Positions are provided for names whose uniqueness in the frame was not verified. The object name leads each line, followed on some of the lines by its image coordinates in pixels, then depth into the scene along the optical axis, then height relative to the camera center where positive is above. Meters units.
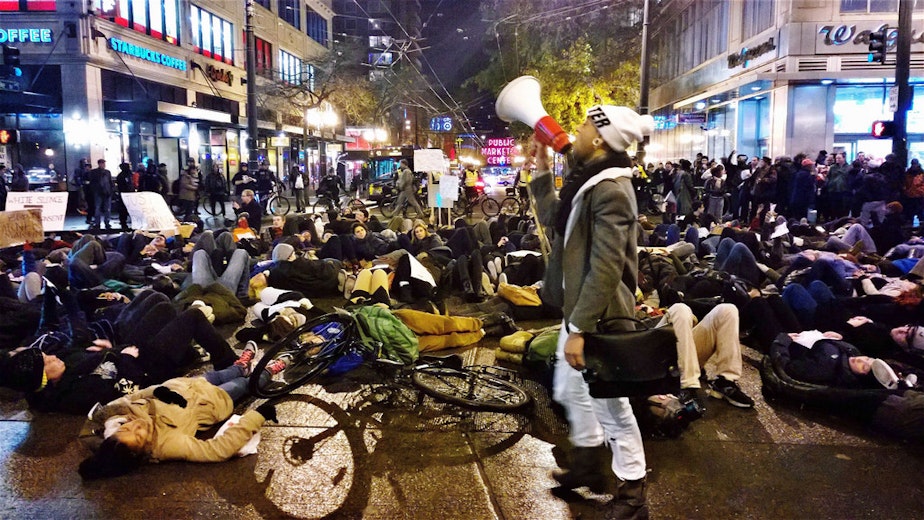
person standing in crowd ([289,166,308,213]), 26.36 +0.01
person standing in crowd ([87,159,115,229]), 17.66 -0.07
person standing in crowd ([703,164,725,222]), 18.83 -0.23
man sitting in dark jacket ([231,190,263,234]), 13.76 -0.52
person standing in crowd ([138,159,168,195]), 19.95 +0.11
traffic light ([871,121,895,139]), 15.30 +1.13
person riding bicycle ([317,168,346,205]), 25.13 -0.03
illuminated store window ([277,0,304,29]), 41.69 +10.33
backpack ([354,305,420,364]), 5.49 -1.15
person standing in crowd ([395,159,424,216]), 20.48 -0.06
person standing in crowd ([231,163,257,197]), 21.11 +0.14
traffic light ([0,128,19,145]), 19.95 +1.43
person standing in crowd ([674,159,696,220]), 18.28 -0.20
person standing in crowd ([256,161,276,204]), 23.11 +0.06
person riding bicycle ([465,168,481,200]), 24.71 -0.05
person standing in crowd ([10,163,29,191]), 19.16 +0.18
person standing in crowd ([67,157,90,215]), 19.69 -0.05
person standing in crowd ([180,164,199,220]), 20.00 -0.09
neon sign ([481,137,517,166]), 75.50 +3.50
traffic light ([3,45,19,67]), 17.25 +3.14
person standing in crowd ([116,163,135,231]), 18.98 +0.16
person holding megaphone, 3.21 -0.39
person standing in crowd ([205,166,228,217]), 22.33 -0.04
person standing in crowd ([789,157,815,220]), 15.63 -0.11
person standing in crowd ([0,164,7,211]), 17.64 -0.13
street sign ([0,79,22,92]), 20.28 +2.87
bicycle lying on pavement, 5.04 -1.39
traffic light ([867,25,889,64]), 15.84 +3.08
